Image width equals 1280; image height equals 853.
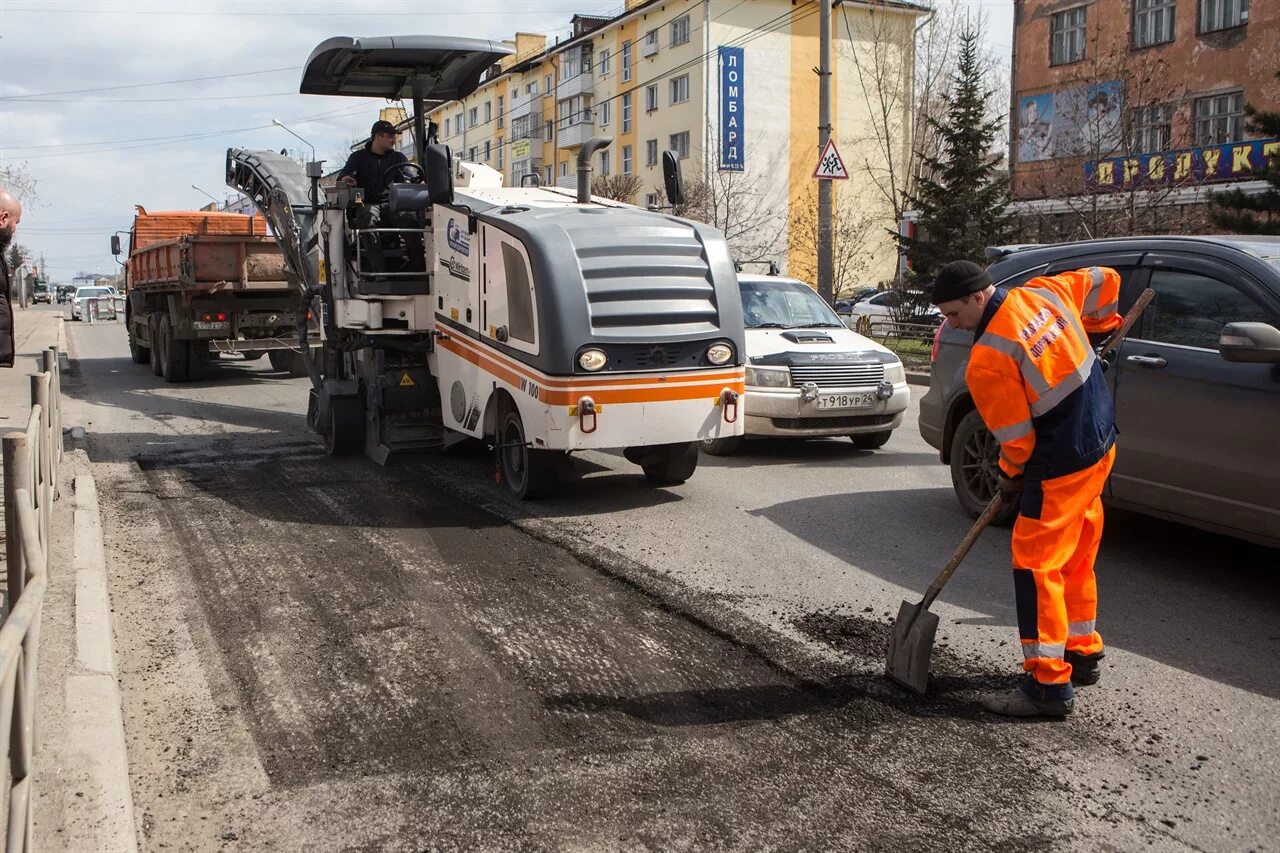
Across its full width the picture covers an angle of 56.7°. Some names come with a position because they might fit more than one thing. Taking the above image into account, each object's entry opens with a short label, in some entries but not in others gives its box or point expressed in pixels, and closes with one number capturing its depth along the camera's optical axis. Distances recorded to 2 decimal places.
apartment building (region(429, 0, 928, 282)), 48.31
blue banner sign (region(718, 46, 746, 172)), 47.91
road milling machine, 7.95
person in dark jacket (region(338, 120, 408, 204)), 10.80
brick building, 20.44
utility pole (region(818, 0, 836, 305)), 19.22
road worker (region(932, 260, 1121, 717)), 4.49
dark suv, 5.68
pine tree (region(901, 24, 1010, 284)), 25.06
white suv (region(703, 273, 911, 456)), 10.10
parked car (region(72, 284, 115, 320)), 47.38
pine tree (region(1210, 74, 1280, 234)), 16.70
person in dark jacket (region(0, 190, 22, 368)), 5.38
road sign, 18.22
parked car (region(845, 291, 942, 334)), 25.02
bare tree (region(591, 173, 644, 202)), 39.78
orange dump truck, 16.55
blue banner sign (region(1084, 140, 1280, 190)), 19.56
